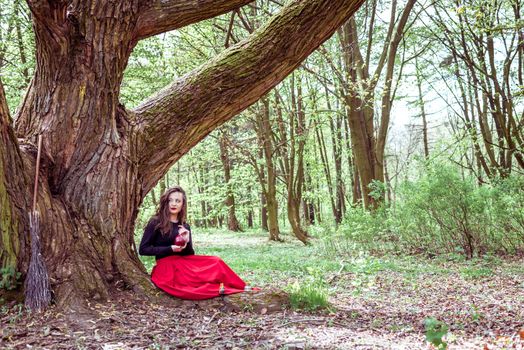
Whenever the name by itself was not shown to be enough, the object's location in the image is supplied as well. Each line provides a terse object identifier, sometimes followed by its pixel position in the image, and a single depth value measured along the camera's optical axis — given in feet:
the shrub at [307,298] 14.70
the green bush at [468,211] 28.84
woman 14.88
